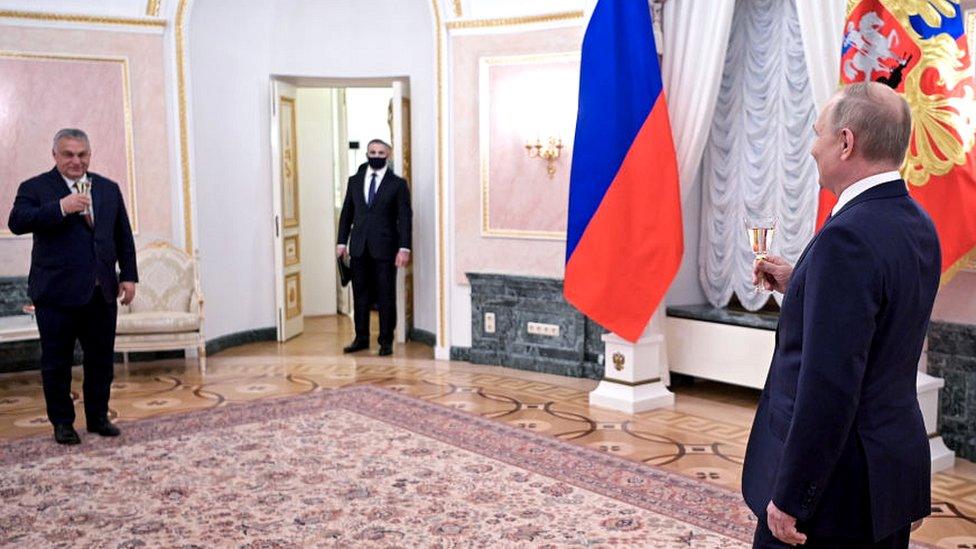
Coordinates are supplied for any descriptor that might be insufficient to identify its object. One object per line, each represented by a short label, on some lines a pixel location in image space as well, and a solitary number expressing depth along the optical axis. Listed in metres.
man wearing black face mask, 7.12
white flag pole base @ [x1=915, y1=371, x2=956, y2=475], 4.13
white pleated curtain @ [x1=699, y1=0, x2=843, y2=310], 5.17
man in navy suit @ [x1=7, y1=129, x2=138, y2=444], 4.29
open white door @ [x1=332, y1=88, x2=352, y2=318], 9.06
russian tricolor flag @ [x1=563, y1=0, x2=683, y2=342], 5.02
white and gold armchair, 6.25
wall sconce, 6.21
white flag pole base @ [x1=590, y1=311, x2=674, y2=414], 5.27
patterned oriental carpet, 3.39
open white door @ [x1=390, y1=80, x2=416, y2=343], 7.26
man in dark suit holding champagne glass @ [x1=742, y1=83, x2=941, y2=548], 1.58
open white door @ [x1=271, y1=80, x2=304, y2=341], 7.49
